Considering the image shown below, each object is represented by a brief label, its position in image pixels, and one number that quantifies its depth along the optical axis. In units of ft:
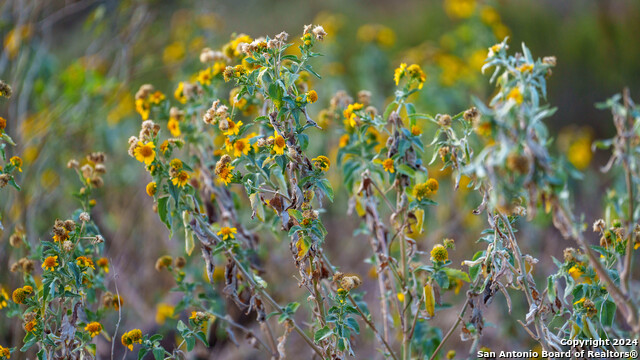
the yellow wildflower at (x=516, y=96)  9.25
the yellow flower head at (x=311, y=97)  9.72
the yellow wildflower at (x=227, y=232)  9.88
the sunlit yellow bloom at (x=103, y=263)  10.15
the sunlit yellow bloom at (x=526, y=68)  9.45
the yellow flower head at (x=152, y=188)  9.78
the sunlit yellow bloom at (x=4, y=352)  9.75
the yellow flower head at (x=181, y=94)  10.33
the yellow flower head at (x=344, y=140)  10.33
